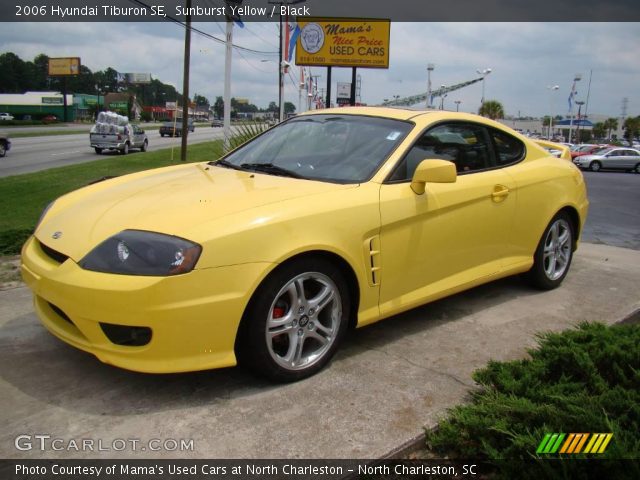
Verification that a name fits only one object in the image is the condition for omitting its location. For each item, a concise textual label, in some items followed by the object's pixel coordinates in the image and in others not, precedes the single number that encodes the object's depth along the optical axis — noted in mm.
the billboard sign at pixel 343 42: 21094
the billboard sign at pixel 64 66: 80750
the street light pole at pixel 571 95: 55850
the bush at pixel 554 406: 2041
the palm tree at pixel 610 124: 102244
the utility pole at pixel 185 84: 22280
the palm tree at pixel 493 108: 83262
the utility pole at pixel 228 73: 16300
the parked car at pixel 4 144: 21672
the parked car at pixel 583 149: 34134
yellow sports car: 2484
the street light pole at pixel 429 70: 32947
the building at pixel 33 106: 81688
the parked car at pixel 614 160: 31375
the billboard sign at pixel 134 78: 97688
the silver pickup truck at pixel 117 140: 26156
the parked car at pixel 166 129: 49628
